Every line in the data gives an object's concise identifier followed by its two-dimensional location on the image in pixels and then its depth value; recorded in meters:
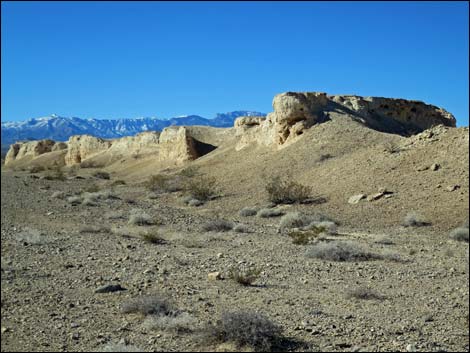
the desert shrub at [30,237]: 11.30
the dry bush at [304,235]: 13.18
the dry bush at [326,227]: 14.84
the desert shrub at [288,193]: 21.48
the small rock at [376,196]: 18.19
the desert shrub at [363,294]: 8.08
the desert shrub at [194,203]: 24.01
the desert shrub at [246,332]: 6.01
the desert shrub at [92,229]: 14.22
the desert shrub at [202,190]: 25.25
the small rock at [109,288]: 8.06
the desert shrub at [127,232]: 14.13
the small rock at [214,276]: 9.30
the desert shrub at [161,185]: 29.16
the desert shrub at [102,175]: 43.85
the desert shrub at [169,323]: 6.46
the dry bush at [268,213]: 19.56
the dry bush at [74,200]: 20.19
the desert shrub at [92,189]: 27.25
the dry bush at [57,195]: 21.40
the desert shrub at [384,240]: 12.43
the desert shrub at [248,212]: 20.25
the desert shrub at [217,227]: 15.57
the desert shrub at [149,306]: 6.92
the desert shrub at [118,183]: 36.78
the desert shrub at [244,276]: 8.96
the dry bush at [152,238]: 13.12
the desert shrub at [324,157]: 27.77
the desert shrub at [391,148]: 23.27
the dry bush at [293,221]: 16.70
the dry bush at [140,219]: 16.61
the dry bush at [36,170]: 40.78
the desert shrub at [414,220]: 13.10
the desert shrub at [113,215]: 17.68
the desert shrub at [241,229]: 15.41
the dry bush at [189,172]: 33.69
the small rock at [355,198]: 19.18
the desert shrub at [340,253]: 11.05
